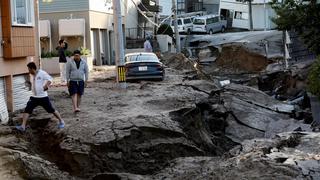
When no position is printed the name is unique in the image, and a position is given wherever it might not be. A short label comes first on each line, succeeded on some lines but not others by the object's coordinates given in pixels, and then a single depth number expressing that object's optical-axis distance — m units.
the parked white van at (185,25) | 56.79
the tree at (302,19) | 19.88
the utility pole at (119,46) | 20.77
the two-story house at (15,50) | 14.77
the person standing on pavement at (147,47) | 33.62
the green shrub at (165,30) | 50.09
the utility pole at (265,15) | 61.05
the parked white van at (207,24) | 57.28
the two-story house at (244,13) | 61.69
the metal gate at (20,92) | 15.61
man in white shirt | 11.88
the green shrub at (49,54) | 28.52
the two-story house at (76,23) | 32.84
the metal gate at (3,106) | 13.84
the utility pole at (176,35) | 41.09
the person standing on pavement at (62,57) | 21.09
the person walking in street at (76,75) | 13.95
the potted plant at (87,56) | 29.77
